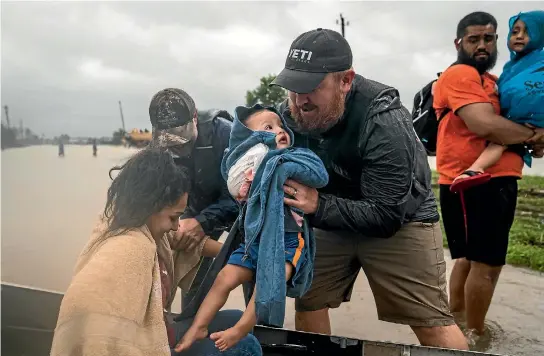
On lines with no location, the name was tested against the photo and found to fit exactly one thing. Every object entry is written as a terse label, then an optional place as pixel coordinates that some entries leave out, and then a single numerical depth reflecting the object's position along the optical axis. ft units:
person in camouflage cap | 10.05
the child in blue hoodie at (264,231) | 7.78
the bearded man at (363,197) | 8.56
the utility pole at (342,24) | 84.85
